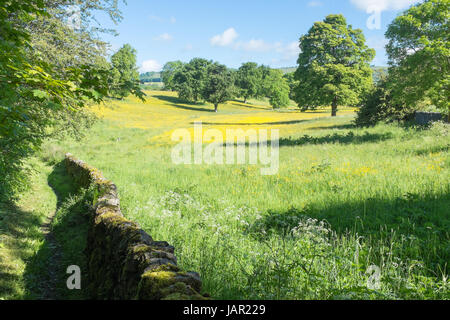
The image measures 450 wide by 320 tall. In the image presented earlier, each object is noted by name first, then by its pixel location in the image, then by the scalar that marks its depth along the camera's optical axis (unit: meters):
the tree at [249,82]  102.88
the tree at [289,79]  102.67
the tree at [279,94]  81.81
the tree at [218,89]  73.19
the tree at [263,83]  104.76
